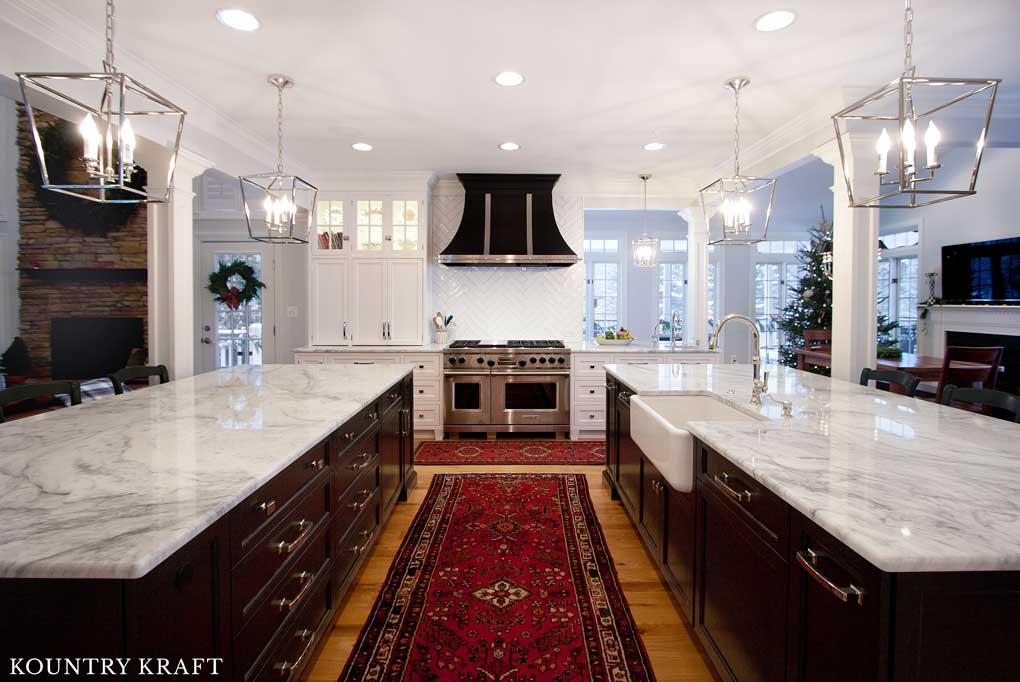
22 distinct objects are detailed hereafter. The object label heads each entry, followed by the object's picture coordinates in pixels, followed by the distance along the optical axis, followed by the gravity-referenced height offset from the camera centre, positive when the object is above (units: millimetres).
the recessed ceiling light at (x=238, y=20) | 2334 +1442
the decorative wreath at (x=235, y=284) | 6297 +553
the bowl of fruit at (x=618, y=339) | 5609 -97
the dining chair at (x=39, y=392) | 2012 -270
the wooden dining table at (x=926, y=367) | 3996 -295
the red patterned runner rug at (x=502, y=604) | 1810 -1177
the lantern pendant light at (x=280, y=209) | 2701 +650
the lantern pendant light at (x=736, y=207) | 2770 +687
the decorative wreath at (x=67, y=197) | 5484 +1505
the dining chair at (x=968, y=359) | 3992 -246
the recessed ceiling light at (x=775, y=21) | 2310 +1436
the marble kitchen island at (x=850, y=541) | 911 -450
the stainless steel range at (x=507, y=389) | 4988 -581
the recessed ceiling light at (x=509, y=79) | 2956 +1478
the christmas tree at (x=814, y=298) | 7164 +472
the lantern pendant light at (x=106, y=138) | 1395 +559
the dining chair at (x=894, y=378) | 2492 -247
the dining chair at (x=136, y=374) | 2625 -258
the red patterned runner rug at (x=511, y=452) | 4348 -1095
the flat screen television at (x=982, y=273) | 5770 +707
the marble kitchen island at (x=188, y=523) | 901 -404
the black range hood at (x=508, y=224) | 5137 +1083
